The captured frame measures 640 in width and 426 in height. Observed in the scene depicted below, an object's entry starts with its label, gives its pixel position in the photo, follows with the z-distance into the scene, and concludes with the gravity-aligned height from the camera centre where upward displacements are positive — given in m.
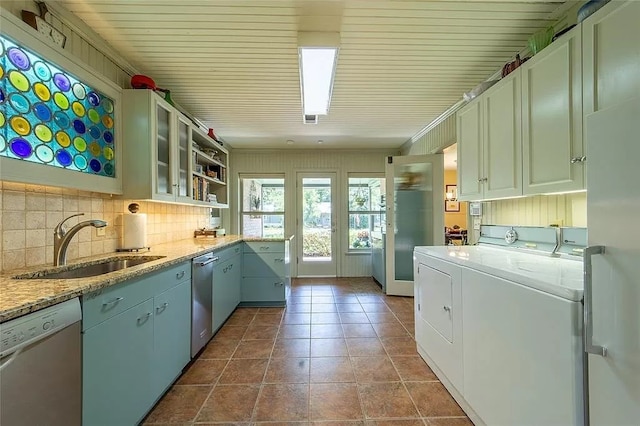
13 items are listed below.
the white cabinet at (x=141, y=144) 2.18 +0.56
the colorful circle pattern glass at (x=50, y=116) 1.33 +0.57
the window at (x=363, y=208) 5.29 +0.13
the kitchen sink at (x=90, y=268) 1.47 -0.33
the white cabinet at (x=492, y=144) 1.79 +0.52
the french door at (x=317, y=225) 5.24 -0.20
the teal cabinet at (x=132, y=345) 1.17 -0.67
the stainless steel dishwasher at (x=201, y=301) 2.16 -0.71
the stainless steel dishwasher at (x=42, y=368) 0.84 -0.52
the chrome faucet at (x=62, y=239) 1.58 -0.14
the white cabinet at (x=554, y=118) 1.37 +0.52
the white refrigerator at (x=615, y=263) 0.81 -0.15
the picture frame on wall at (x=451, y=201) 7.19 +0.35
